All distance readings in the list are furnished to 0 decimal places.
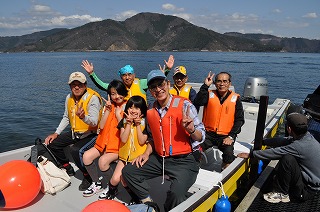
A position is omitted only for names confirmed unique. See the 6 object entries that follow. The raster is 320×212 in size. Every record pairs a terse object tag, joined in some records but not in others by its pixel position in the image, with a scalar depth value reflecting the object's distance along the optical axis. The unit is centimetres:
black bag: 386
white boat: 299
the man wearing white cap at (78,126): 372
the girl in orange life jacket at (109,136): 355
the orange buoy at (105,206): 218
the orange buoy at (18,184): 312
